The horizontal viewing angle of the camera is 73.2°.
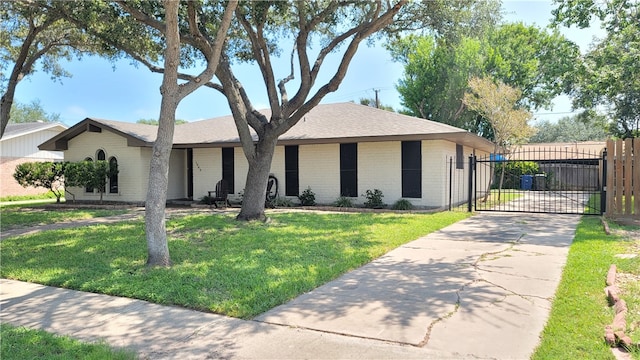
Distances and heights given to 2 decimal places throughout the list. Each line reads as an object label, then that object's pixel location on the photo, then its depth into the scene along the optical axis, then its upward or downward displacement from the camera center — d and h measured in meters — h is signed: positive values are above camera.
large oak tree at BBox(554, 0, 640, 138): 16.42 +5.34
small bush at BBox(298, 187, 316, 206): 16.44 -0.74
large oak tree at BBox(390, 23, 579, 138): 28.22 +7.28
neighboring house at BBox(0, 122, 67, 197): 25.12 +1.91
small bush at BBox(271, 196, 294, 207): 16.55 -0.90
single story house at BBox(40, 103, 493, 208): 14.80 +0.97
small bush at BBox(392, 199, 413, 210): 14.63 -0.93
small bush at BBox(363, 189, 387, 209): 15.17 -0.78
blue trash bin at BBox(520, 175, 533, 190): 27.61 -0.29
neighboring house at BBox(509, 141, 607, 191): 27.31 +0.22
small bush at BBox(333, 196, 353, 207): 15.53 -0.86
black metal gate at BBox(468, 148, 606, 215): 15.31 -0.68
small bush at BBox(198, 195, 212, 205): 17.78 -0.85
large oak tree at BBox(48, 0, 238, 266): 6.76 +3.71
